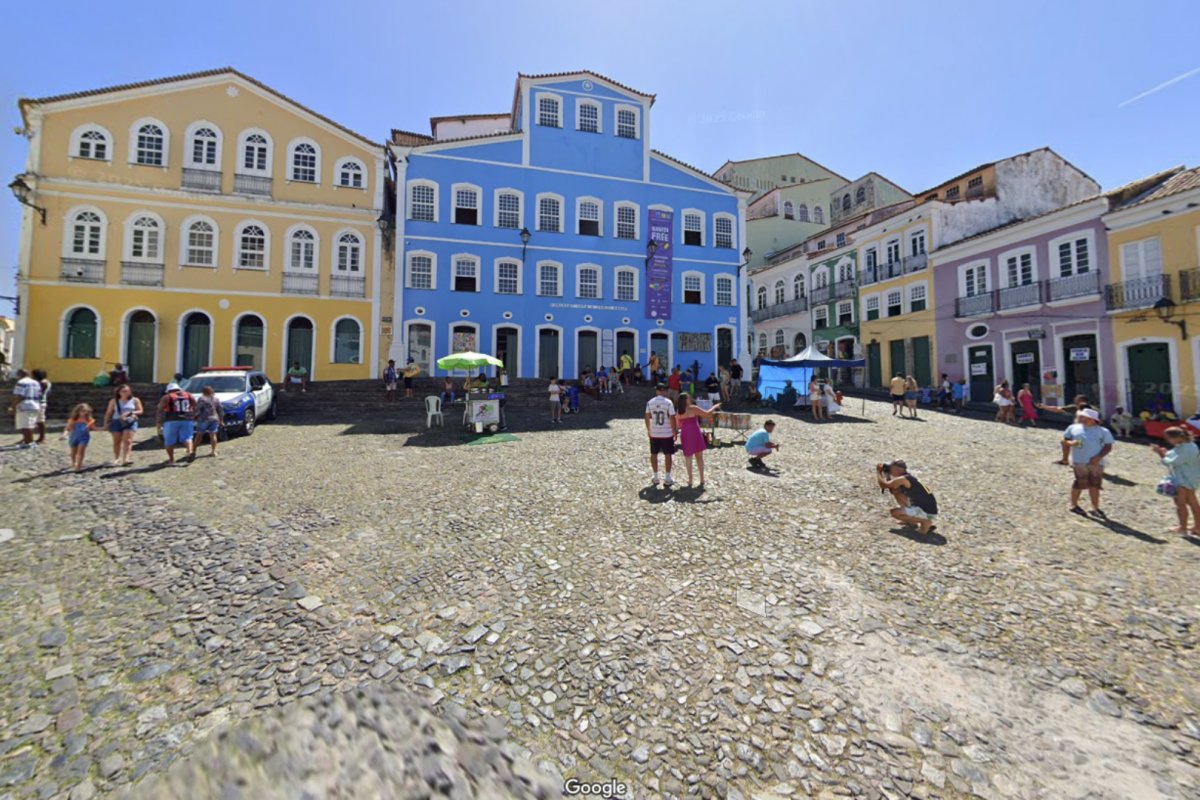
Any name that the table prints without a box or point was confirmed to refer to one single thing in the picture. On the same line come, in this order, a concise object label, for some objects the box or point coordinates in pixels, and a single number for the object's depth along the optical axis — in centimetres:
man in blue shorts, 884
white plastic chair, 1380
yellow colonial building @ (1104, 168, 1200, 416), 1566
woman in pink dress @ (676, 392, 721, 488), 740
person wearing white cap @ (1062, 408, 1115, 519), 652
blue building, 2225
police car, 1202
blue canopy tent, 1748
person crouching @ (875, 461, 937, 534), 573
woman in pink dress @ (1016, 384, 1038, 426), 1508
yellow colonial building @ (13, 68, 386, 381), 1872
